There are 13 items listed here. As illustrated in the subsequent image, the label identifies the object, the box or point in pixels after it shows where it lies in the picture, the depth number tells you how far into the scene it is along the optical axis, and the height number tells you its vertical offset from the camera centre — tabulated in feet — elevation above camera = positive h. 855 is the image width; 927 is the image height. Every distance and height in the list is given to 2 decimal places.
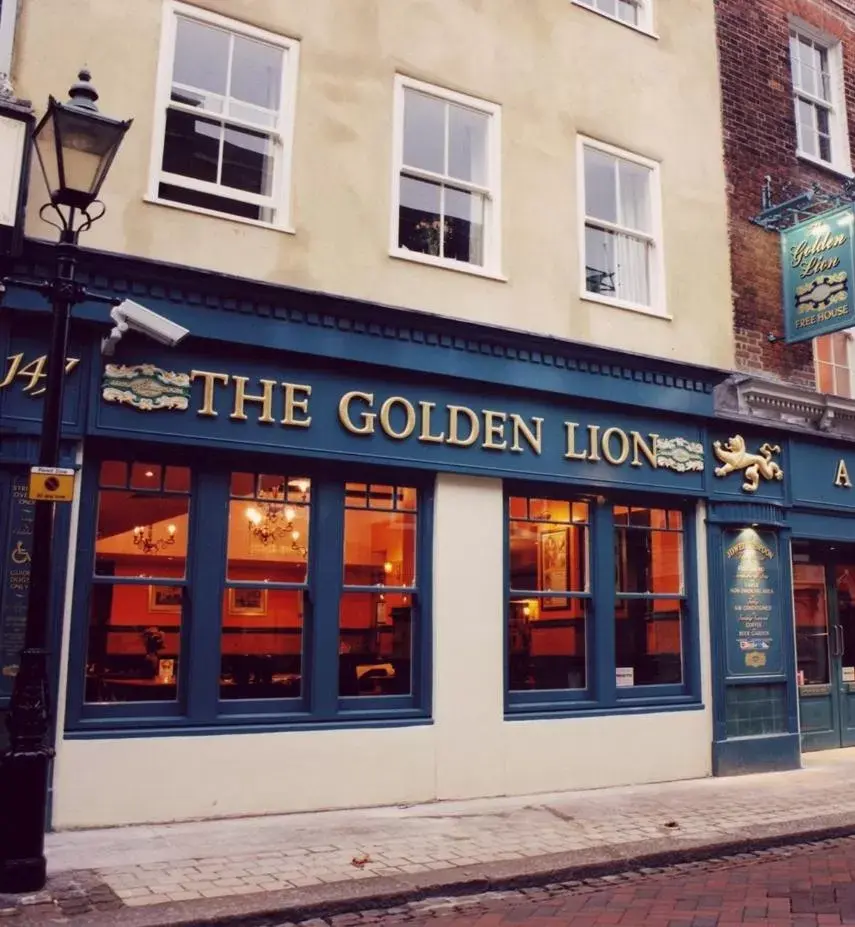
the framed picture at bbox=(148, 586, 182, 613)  26.14 +0.88
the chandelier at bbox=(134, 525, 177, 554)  26.22 +2.44
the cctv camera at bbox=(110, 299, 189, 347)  23.72 +7.57
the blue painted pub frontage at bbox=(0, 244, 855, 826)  25.20 +2.28
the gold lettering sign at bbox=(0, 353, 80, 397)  24.00 +6.41
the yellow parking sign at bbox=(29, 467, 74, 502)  18.60 +2.80
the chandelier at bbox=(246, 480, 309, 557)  27.78 +3.21
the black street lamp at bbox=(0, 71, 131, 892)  18.11 +2.22
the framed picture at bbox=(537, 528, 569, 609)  32.12 +2.44
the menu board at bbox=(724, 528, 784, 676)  34.88 +1.30
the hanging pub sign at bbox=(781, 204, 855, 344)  35.76 +13.97
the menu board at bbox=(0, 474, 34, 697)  23.16 +1.18
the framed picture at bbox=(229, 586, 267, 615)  27.22 +0.87
